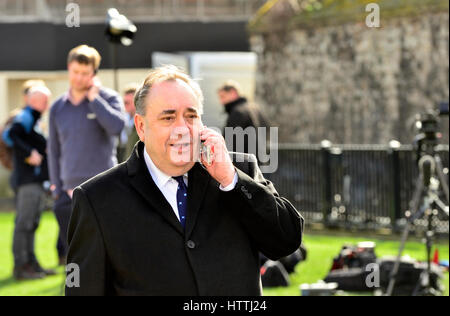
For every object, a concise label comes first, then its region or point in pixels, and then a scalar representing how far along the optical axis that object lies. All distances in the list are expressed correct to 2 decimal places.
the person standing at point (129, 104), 11.66
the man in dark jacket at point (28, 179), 10.49
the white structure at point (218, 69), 24.73
